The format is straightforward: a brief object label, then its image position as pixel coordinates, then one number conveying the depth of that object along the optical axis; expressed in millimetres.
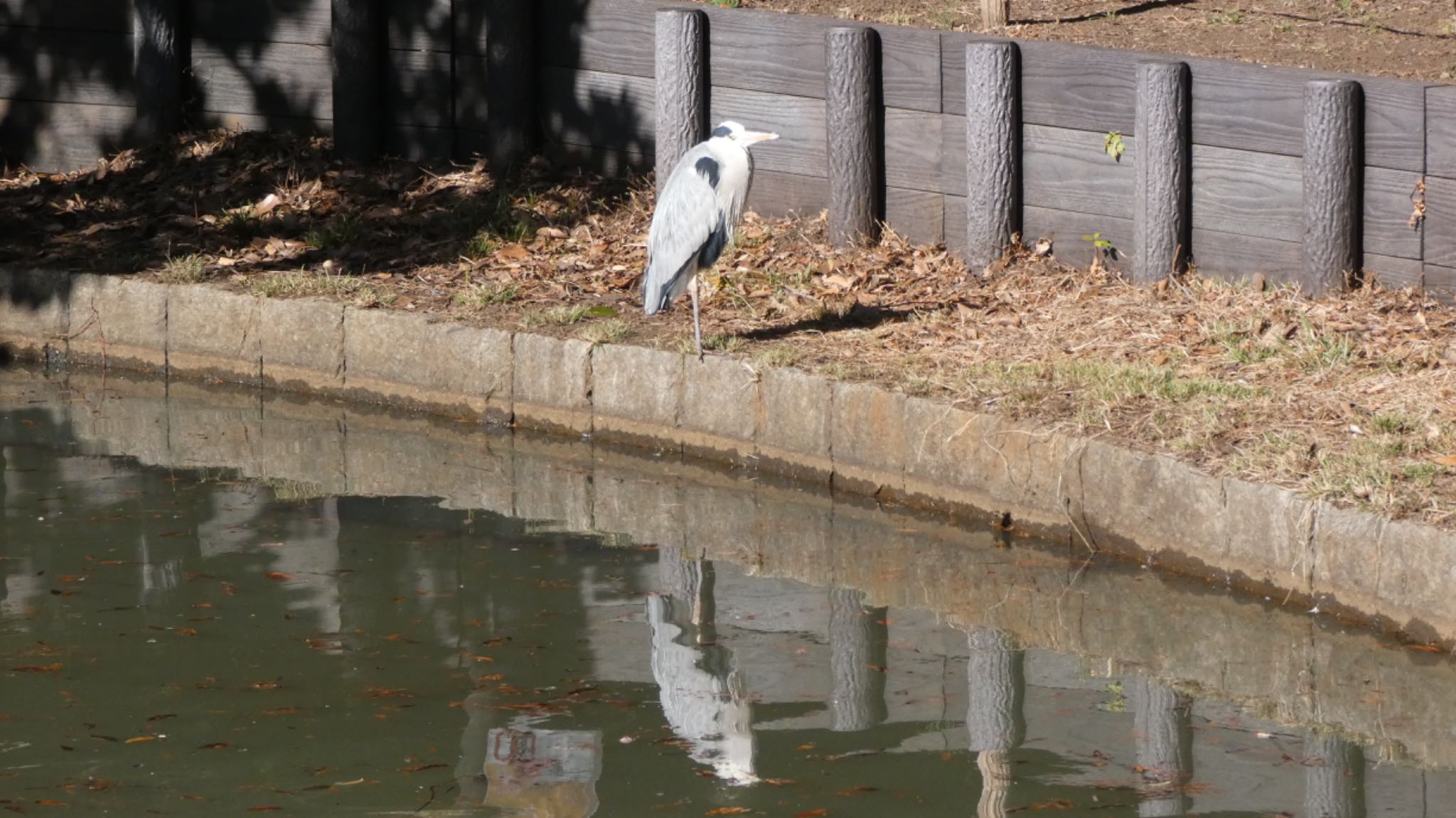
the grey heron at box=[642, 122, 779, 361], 15070
